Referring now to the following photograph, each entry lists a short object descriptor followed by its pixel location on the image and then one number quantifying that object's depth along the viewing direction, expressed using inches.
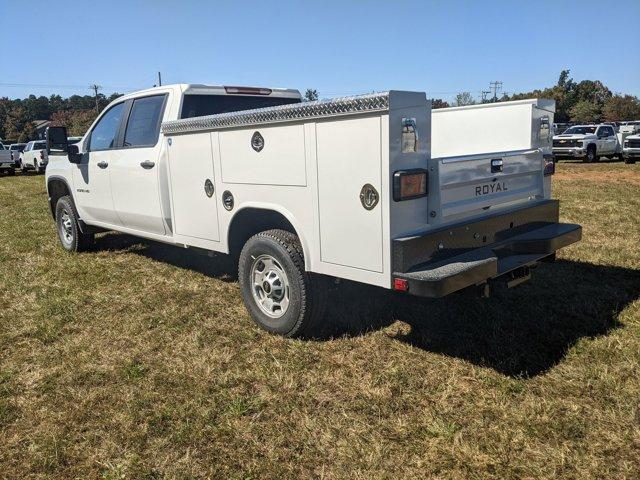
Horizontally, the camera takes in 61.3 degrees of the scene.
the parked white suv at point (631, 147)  835.4
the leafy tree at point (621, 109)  2778.1
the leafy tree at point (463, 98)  3200.8
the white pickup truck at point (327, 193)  127.6
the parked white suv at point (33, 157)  1077.8
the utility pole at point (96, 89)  3183.6
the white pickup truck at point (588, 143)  907.4
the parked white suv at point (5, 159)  1050.1
